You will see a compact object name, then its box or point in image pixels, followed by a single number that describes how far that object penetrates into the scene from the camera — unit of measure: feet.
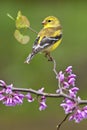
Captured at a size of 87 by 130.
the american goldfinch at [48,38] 24.31
